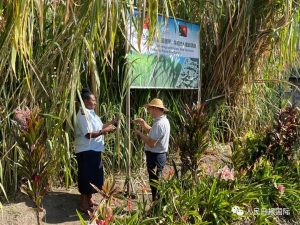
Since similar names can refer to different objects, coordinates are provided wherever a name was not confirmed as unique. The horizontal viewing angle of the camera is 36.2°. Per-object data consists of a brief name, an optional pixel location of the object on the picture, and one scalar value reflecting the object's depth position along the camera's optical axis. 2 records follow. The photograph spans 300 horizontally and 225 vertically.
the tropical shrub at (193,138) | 4.65
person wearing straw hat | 4.85
